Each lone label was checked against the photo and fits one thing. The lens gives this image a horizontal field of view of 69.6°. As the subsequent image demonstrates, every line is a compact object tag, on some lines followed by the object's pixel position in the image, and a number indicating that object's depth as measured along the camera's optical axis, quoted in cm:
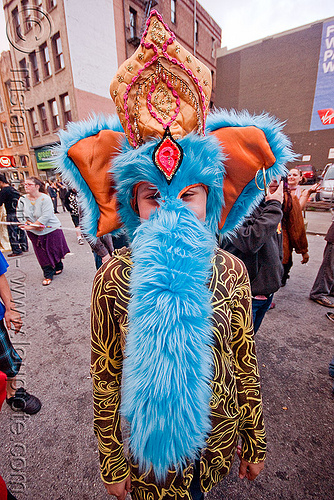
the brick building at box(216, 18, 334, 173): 1773
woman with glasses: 428
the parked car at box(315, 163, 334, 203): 1148
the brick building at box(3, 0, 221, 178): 1259
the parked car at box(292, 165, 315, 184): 1766
